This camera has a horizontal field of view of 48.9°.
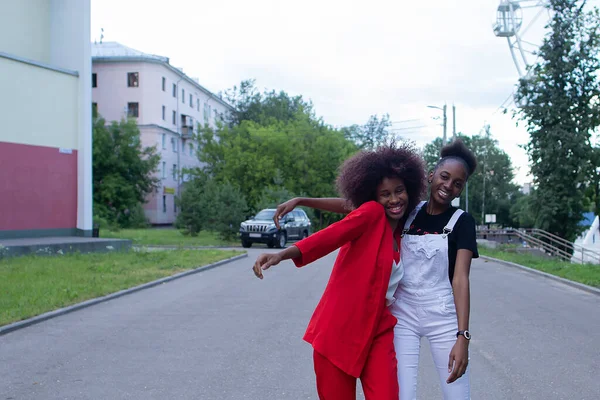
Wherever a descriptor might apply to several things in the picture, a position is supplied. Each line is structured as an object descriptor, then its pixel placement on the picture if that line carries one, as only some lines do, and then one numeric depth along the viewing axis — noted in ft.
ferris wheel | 108.58
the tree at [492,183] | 249.96
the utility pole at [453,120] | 139.37
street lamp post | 152.18
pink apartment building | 187.32
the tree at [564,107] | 87.35
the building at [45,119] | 66.85
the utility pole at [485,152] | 246.06
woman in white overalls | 10.08
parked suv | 91.56
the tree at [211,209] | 104.22
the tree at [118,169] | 162.91
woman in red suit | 9.56
